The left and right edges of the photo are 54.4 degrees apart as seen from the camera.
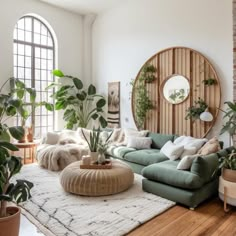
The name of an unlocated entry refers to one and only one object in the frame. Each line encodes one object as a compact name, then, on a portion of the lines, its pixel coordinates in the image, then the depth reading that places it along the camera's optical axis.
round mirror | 4.88
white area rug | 2.57
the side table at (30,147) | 5.25
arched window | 6.02
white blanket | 4.68
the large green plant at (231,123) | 3.36
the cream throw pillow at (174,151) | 4.01
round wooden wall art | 4.53
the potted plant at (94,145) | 3.91
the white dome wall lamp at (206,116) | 4.26
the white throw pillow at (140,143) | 4.94
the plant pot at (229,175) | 3.09
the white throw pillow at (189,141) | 4.12
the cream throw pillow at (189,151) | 3.99
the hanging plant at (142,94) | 5.43
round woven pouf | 3.33
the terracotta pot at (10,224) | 1.99
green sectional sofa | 3.07
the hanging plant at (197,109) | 4.53
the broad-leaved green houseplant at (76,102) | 6.26
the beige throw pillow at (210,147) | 3.63
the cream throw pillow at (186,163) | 3.31
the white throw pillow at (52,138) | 5.44
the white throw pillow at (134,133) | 5.20
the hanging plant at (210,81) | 4.43
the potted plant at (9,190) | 2.01
